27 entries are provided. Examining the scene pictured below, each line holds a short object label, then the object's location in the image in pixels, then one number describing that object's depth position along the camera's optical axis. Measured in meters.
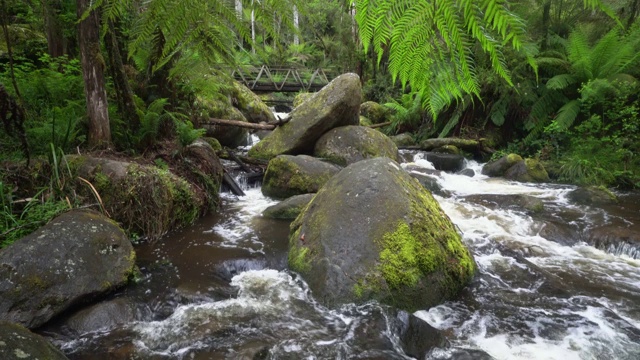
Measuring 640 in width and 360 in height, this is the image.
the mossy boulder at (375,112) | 14.60
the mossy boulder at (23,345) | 2.20
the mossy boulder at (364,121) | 13.55
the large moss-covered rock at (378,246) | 3.58
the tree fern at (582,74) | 8.70
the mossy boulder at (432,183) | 7.98
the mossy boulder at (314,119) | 8.70
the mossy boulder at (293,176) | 7.08
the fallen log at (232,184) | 7.31
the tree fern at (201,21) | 1.01
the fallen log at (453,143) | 10.77
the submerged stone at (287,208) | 5.98
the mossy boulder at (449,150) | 10.78
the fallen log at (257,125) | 8.81
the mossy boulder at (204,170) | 6.08
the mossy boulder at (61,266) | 3.21
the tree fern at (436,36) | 0.68
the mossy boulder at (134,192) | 4.78
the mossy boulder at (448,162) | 10.05
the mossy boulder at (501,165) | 9.31
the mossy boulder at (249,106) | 12.56
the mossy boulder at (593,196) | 6.93
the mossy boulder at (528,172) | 8.73
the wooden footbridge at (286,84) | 17.42
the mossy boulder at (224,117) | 10.03
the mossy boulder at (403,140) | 12.35
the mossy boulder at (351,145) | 8.41
